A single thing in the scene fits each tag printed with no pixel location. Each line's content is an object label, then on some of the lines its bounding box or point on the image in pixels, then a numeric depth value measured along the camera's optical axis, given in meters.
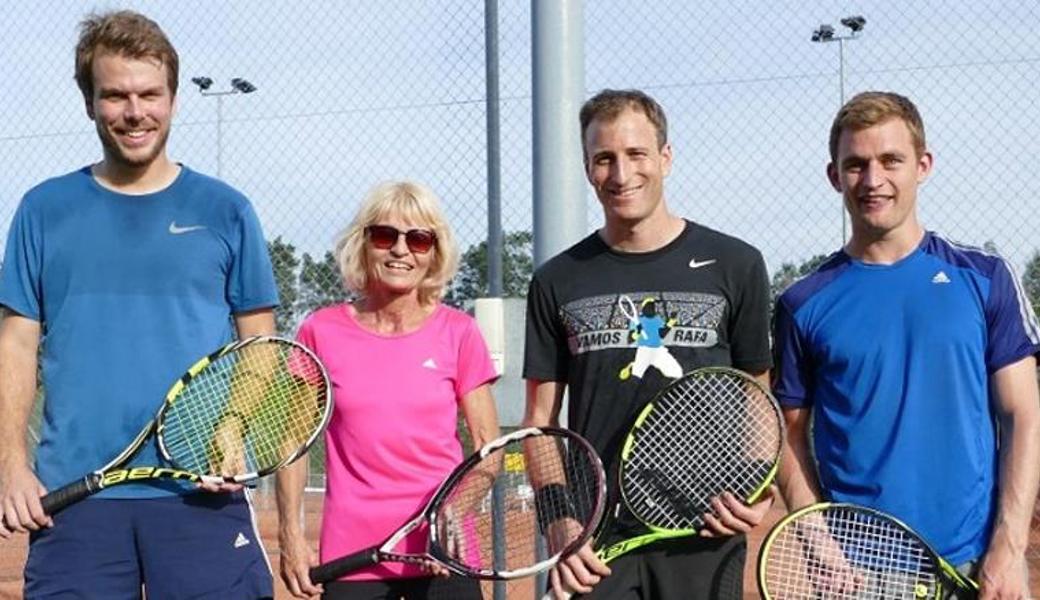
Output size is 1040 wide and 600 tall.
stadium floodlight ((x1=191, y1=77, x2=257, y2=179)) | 5.64
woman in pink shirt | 3.62
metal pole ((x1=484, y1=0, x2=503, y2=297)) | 5.11
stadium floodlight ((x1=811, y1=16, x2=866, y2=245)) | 4.84
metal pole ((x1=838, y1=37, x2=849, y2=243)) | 5.12
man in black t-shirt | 3.36
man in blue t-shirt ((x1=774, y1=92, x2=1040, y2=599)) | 3.17
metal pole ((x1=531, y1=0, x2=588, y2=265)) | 4.57
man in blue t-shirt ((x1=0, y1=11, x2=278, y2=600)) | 3.35
